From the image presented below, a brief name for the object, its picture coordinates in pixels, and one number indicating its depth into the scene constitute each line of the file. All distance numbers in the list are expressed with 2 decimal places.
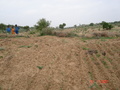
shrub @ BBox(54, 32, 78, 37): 12.09
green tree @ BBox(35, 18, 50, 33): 21.31
